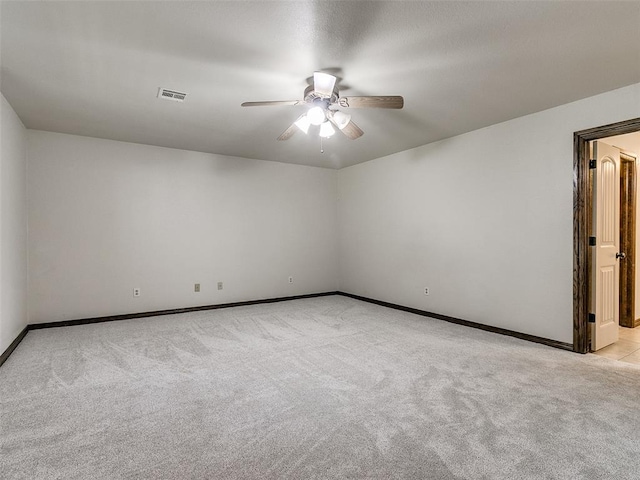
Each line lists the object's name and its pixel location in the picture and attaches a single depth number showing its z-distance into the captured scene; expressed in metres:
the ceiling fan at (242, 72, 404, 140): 2.62
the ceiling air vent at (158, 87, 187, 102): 3.12
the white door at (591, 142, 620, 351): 3.42
